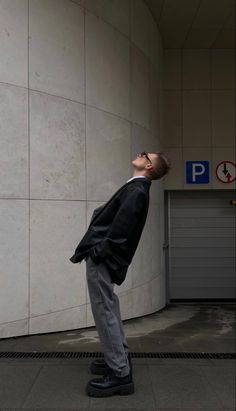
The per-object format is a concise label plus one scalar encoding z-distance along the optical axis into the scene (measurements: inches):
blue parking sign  379.2
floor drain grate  198.7
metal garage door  384.5
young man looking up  145.9
